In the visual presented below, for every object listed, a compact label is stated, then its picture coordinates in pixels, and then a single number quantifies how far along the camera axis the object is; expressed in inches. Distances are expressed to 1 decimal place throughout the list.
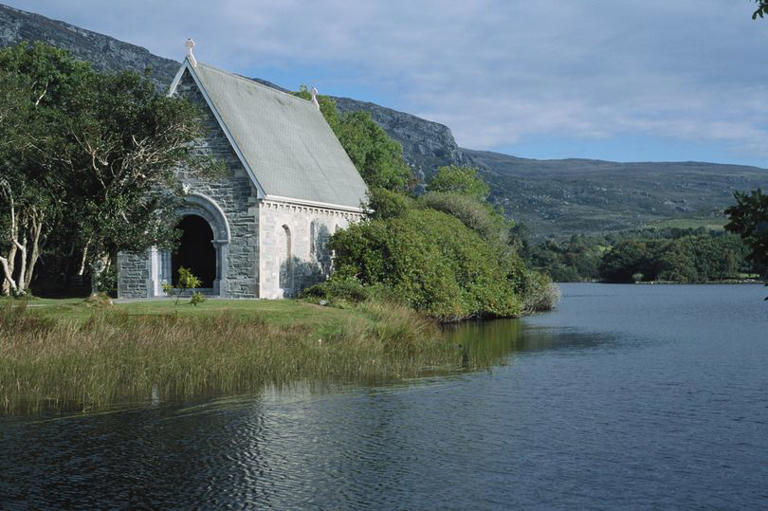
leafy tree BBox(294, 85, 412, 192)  2315.5
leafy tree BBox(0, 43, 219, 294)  1251.2
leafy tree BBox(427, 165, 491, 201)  2731.3
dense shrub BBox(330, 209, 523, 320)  1493.6
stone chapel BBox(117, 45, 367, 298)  1375.5
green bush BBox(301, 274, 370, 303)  1371.8
